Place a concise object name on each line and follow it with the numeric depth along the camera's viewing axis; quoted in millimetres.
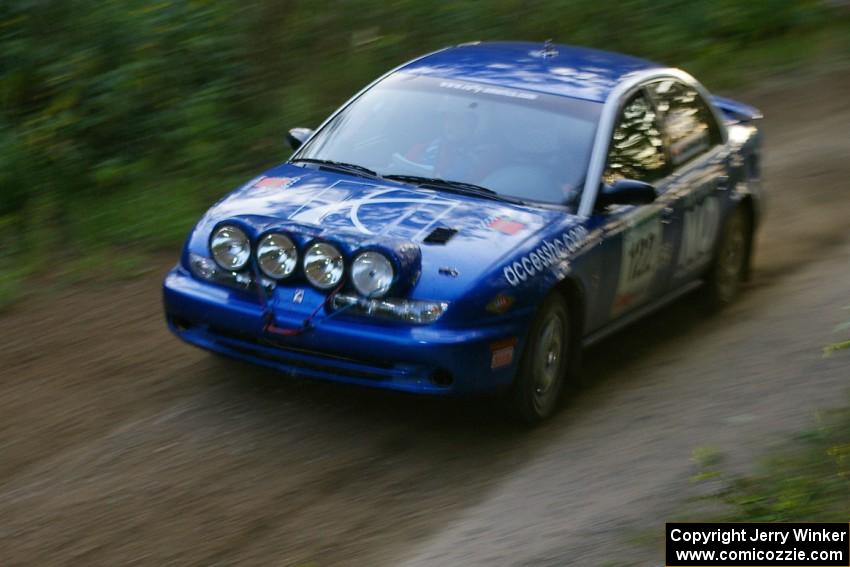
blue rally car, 12805
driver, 14797
